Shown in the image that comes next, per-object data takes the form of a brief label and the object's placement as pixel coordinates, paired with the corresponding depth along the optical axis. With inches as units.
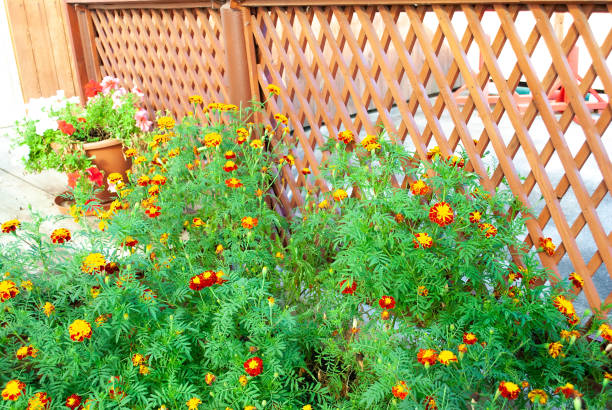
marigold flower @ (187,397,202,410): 54.5
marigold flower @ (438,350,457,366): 49.9
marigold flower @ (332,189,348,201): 73.9
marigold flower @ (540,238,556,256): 64.7
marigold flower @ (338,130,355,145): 81.9
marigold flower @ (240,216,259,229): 70.9
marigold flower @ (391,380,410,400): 49.6
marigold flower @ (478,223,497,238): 64.0
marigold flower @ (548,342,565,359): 57.5
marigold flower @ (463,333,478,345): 53.6
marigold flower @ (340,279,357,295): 64.1
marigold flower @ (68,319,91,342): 54.6
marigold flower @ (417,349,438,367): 50.3
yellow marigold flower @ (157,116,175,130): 89.2
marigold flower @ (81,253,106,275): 58.7
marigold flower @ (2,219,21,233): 64.1
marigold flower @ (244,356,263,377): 54.7
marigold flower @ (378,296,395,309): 57.1
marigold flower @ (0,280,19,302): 58.5
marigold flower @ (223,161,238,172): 77.7
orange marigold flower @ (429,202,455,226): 61.5
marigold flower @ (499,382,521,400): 45.5
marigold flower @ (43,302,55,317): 62.3
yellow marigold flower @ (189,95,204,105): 91.7
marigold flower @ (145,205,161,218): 73.1
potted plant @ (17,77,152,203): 118.3
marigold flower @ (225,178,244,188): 74.4
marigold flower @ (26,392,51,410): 54.5
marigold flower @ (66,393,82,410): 54.7
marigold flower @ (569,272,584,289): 61.6
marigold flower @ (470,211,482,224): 64.1
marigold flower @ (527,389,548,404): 46.9
